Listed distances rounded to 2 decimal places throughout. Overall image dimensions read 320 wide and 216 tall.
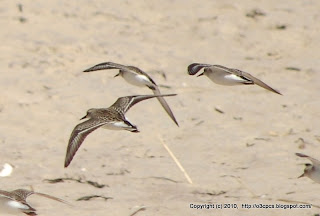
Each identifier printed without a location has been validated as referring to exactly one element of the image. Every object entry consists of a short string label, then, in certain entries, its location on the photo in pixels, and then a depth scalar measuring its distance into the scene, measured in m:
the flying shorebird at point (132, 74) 14.25
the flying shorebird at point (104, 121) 12.77
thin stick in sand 14.59
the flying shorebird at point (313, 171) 13.36
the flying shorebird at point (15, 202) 12.20
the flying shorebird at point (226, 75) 13.59
